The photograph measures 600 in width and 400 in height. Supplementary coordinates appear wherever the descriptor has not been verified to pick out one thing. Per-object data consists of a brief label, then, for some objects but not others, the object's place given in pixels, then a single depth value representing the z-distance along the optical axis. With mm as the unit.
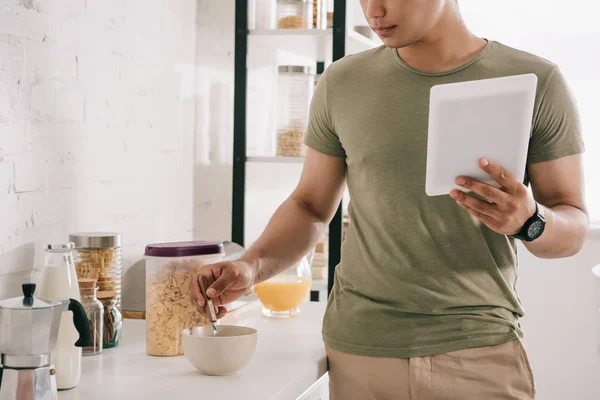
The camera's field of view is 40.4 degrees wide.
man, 1376
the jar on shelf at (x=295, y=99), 2520
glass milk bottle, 1274
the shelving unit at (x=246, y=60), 2512
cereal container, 1555
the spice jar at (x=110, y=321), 1594
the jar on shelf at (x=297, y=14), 2539
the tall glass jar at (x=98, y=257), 1676
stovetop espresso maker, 1062
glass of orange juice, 1959
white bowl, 1362
